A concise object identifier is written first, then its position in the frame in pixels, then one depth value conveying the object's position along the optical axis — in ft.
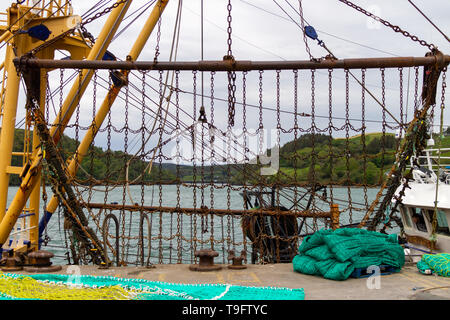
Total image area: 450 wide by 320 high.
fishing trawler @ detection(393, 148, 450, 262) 37.14
